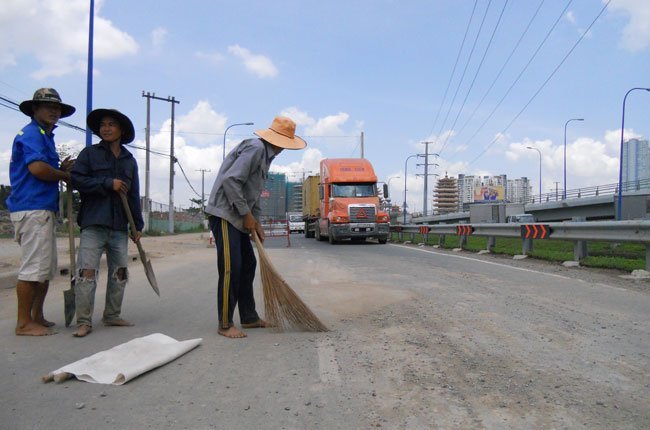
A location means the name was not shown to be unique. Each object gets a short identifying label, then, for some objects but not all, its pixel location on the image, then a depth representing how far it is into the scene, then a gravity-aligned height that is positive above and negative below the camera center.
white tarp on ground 3.35 -1.01
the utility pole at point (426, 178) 67.75 +5.71
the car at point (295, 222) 48.28 -0.49
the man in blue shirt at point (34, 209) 4.48 +0.02
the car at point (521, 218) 40.62 +0.28
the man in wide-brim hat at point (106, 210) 4.60 +0.03
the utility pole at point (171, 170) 42.47 +3.55
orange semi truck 21.25 +0.68
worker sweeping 4.54 +0.02
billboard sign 109.80 +5.89
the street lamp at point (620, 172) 34.13 +3.46
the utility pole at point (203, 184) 73.25 +4.55
